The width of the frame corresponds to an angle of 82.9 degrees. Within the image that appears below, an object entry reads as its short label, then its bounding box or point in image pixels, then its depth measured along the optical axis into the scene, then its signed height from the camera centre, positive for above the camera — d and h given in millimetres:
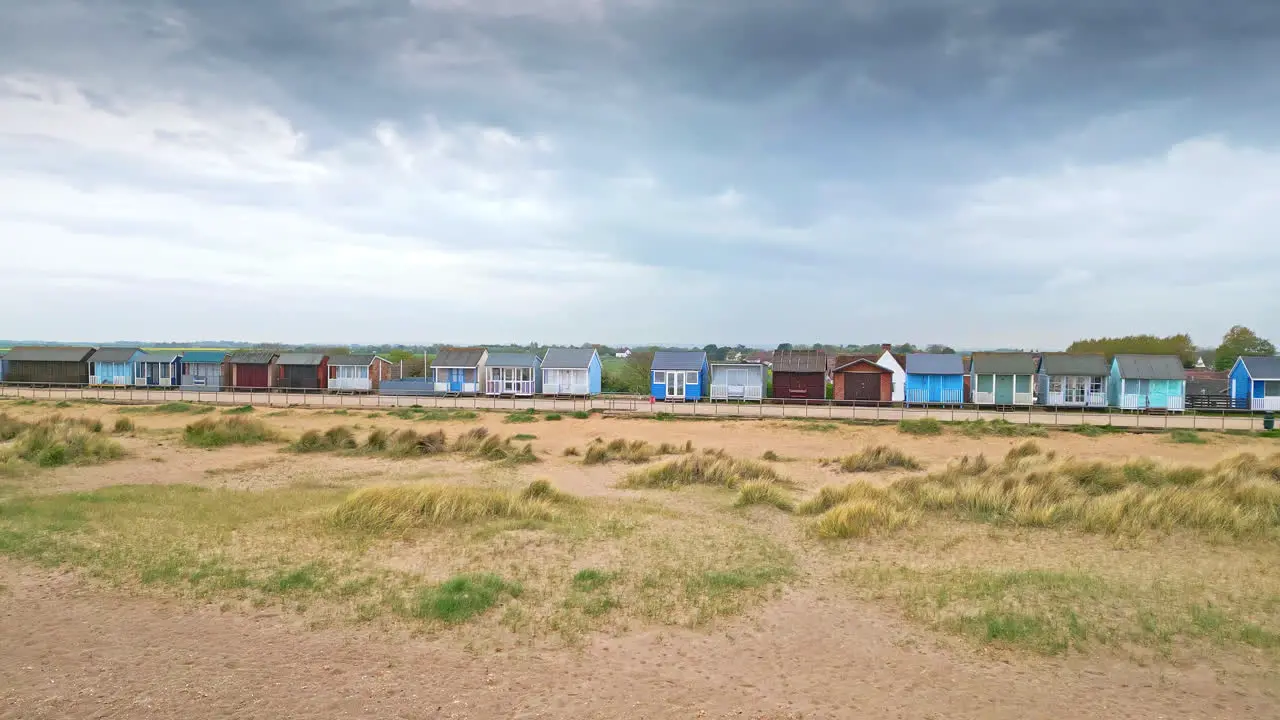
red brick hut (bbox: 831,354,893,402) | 44375 -503
